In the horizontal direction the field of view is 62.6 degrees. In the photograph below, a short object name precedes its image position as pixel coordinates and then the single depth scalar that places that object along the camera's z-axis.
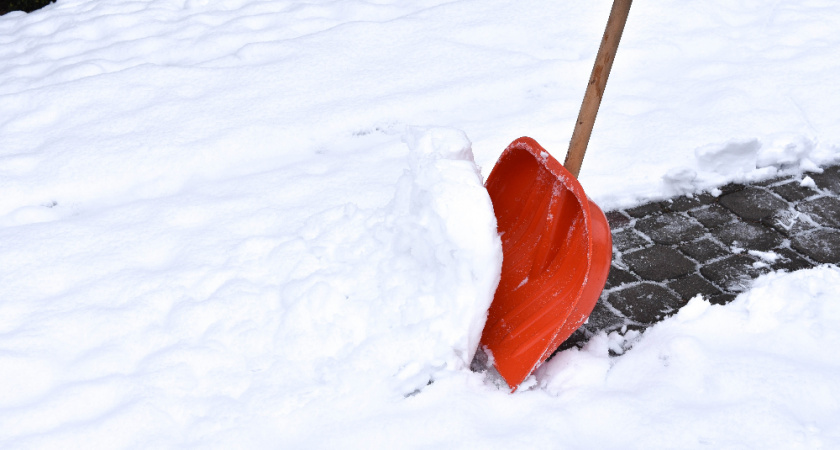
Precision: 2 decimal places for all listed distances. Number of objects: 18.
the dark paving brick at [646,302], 2.43
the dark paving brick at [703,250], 2.72
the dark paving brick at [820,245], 2.68
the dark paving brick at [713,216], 2.92
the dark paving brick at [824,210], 2.91
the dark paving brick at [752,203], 2.96
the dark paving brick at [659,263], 2.64
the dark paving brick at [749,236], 2.77
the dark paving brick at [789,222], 2.86
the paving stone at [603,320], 2.37
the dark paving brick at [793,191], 3.07
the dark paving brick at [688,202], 3.03
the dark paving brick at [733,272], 2.55
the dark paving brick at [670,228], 2.84
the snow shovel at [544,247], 1.95
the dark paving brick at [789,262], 2.63
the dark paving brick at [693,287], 2.52
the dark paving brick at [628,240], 2.80
